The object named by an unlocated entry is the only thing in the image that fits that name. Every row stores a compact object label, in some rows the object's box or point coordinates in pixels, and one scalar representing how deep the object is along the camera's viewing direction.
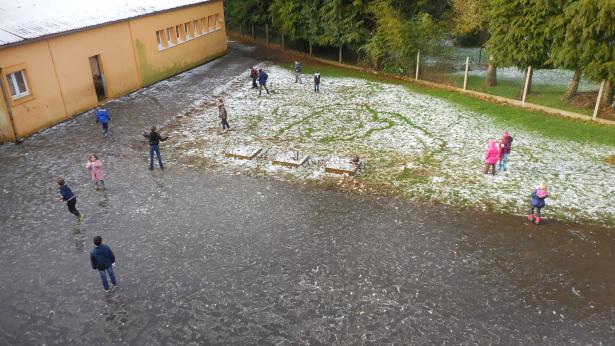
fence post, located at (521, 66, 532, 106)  22.84
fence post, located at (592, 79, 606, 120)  20.33
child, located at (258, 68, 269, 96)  25.47
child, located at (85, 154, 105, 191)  14.39
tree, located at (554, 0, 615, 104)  18.66
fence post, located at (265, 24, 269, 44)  41.84
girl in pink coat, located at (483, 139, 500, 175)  15.12
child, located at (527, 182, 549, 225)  12.41
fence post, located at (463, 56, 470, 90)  25.32
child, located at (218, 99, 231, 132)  19.67
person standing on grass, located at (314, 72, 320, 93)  26.33
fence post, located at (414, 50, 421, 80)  28.55
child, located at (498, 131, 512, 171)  15.61
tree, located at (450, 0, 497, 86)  26.13
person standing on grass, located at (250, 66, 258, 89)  26.31
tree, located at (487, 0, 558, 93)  21.73
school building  19.17
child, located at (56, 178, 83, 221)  12.47
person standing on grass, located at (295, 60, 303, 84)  28.38
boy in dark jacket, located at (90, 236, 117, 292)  9.65
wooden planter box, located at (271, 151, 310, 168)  16.89
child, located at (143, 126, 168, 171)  15.97
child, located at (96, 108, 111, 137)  19.16
